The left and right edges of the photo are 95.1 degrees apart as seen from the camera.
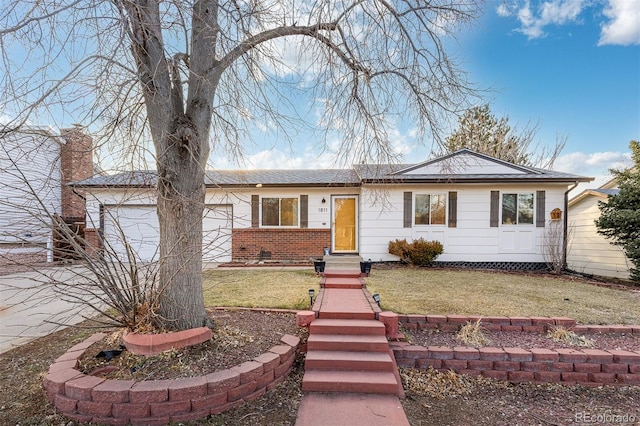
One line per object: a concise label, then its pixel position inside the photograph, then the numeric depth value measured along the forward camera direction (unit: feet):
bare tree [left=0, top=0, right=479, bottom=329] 10.16
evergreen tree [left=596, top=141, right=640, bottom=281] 26.45
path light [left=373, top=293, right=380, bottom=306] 15.23
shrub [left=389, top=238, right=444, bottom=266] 31.27
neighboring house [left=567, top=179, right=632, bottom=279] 30.58
